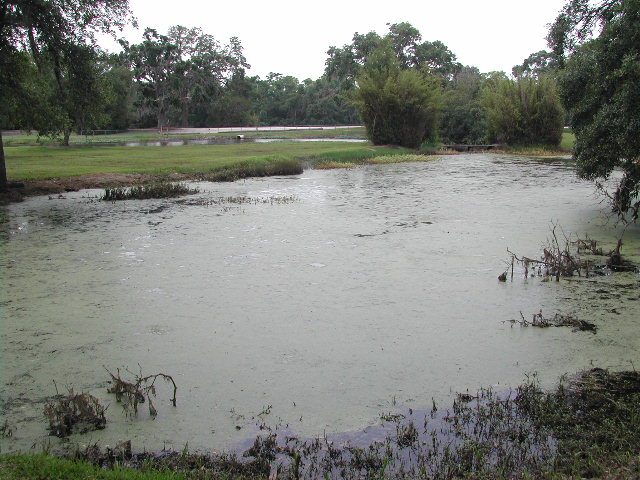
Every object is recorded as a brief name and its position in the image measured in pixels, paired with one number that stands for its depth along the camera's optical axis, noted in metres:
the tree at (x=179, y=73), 62.53
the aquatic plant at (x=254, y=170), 22.62
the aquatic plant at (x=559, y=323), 6.88
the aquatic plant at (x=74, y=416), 4.59
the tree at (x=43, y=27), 16.19
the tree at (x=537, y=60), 89.31
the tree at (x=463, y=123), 45.84
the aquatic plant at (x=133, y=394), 4.95
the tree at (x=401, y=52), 64.94
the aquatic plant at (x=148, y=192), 17.28
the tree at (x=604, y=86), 10.80
